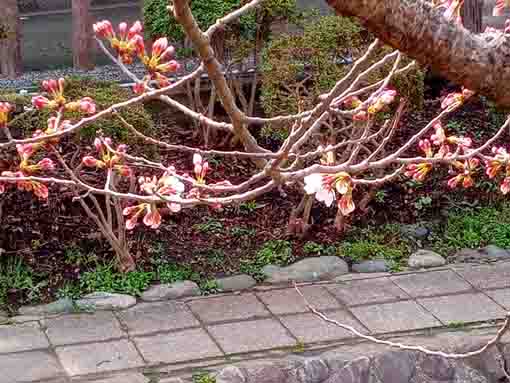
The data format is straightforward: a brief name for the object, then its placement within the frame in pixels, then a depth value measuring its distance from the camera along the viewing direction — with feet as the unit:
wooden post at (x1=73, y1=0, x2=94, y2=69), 25.98
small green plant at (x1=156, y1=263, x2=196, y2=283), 18.08
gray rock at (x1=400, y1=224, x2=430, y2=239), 20.43
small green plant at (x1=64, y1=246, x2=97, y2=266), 18.22
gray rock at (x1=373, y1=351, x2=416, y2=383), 15.29
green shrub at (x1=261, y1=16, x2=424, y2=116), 20.79
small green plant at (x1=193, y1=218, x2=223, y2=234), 20.13
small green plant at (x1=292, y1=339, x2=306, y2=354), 15.51
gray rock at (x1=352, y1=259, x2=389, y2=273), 18.86
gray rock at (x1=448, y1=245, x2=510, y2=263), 19.52
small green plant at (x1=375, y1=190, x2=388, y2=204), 21.58
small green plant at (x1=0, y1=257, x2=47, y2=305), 17.22
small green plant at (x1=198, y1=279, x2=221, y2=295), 17.78
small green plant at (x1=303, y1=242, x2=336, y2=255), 19.49
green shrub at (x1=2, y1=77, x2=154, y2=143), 17.66
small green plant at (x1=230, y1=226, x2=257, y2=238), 20.17
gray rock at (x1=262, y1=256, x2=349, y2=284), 18.37
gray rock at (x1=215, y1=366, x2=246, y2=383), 14.52
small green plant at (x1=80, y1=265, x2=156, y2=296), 17.56
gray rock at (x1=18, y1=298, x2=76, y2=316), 16.71
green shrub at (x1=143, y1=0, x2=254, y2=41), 21.68
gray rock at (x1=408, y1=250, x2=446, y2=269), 19.17
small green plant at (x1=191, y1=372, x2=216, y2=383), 14.48
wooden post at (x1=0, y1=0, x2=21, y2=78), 24.73
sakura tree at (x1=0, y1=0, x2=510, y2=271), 6.37
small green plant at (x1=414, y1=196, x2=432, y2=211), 21.43
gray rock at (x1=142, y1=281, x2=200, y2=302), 17.43
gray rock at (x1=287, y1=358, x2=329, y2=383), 14.89
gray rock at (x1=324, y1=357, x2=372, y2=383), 15.07
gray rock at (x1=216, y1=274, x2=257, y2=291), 17.95
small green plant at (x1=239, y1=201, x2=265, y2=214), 21.08
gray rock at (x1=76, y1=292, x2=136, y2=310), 16.97
